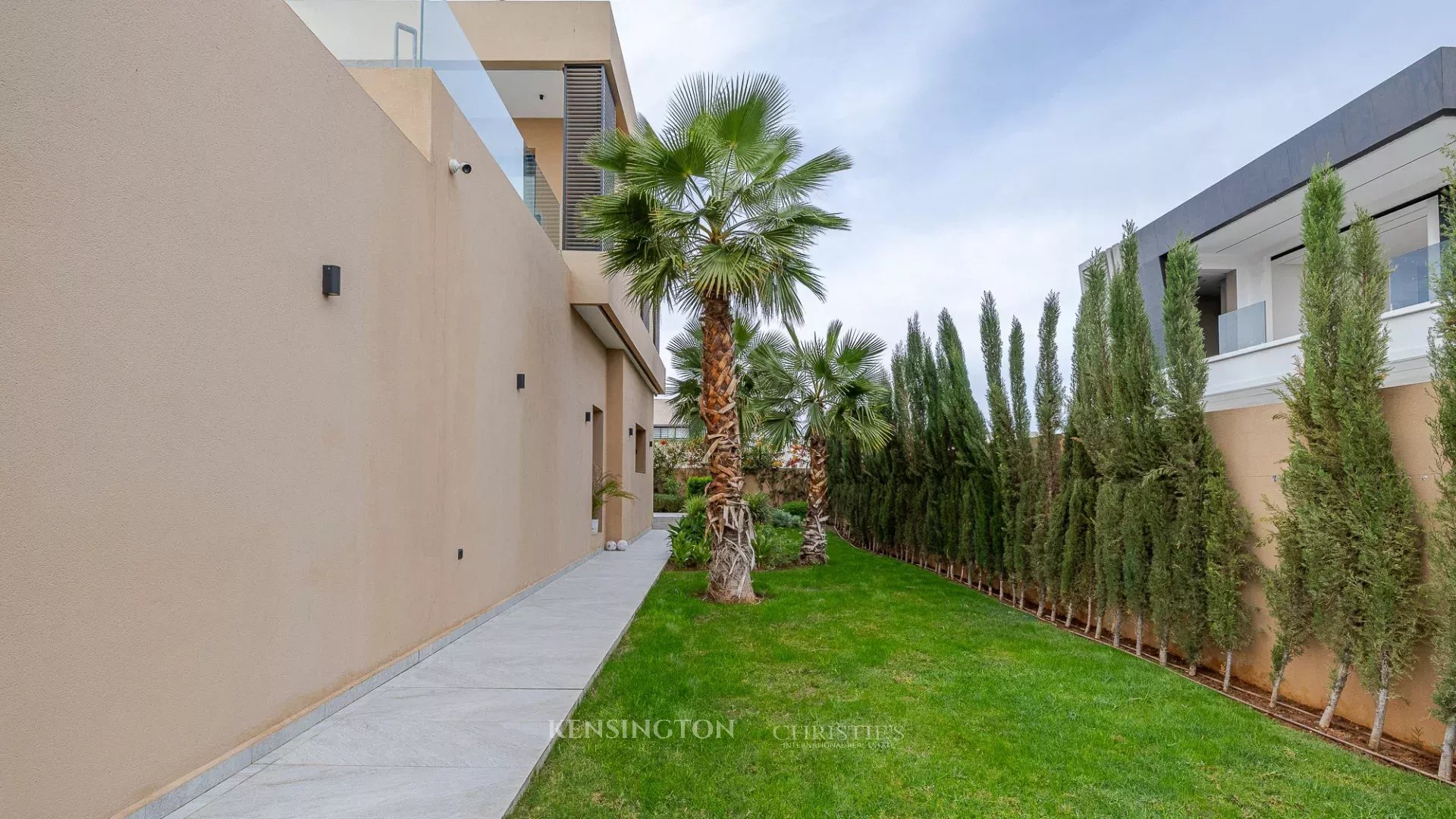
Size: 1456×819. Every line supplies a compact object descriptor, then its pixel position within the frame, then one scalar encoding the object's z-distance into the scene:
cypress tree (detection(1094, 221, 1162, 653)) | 5.95
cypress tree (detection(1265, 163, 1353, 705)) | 4.14
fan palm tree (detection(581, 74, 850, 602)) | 8.13
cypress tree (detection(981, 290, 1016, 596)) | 8.80
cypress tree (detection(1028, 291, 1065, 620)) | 7.66
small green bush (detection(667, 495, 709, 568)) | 11.86
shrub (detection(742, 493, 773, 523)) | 17.43
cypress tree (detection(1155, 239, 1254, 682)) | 5.11
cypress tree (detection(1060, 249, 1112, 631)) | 6.74
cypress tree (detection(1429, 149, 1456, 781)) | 3.45
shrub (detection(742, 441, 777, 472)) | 24.19
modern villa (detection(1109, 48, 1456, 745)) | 4.31
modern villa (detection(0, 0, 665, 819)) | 2.39
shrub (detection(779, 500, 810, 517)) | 22.34
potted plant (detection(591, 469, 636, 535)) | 13.03
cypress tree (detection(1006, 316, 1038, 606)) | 8.37
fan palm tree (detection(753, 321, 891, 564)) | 12.47
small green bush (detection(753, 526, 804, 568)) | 12.38
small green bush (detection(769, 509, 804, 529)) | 18.67
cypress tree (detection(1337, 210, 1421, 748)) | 3.81
